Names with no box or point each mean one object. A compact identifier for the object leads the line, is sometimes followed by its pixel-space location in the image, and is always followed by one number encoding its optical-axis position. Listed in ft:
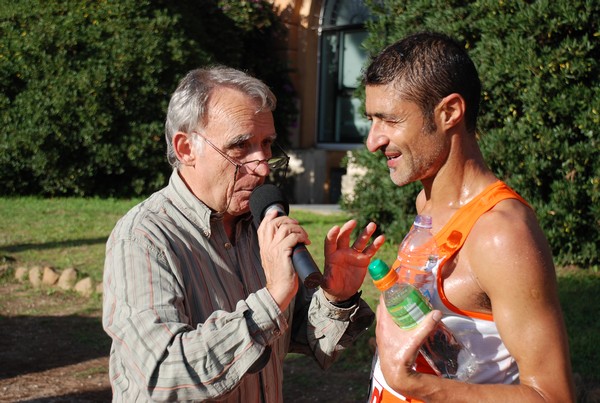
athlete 7.57
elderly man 7.71
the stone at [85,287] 27.73
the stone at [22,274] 29.12
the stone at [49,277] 28.63
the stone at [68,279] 28.32
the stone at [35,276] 28.71
